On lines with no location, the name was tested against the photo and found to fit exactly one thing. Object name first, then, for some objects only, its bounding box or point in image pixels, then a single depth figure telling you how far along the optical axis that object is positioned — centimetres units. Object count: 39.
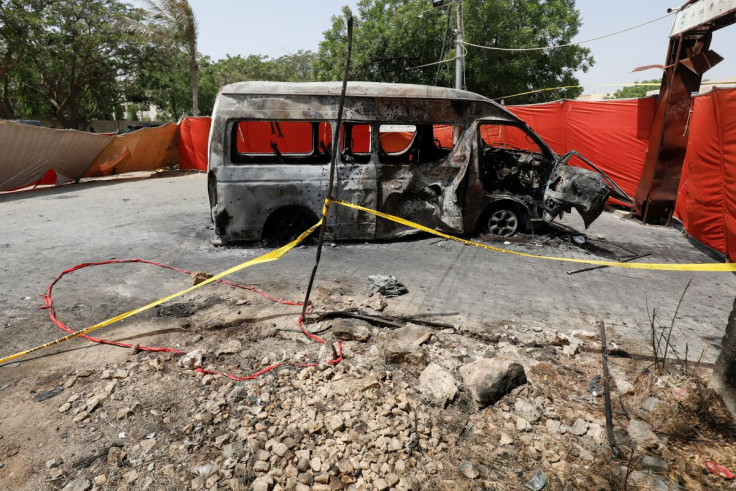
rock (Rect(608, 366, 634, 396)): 288
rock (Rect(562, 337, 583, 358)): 332
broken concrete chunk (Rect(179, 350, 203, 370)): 313
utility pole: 1368
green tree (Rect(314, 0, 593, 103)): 1720
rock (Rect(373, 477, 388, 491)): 214
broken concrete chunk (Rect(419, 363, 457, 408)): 276
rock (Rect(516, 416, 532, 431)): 255
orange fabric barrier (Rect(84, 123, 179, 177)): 1414
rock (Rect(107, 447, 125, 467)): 228
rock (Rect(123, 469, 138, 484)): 217
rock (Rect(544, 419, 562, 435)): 253
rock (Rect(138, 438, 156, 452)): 238
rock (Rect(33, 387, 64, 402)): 281
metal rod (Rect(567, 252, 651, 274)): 529
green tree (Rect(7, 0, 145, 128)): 1967
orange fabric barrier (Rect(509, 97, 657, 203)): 860
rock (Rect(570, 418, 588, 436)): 251
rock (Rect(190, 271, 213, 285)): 464
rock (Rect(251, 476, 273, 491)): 213
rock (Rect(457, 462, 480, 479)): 222
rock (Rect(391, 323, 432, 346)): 344
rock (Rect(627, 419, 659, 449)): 239
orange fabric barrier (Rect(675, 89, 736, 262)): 572
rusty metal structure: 727
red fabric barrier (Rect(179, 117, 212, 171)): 1548
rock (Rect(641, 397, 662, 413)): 270
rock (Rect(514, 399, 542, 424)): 263
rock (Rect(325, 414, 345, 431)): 251
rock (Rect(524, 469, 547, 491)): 215
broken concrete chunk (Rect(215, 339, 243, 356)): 332
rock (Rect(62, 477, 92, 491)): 212
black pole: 355
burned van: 567
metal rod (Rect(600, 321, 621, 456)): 240
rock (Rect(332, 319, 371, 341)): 353
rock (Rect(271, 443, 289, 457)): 234
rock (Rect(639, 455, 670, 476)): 222
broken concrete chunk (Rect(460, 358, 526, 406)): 276
